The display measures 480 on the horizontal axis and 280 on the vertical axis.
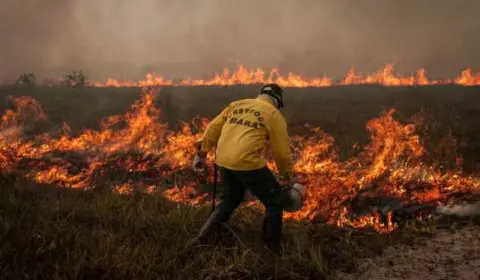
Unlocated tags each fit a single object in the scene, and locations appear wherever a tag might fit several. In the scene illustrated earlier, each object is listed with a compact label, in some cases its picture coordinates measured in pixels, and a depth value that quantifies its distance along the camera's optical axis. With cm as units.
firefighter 420
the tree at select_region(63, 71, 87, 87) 2773
